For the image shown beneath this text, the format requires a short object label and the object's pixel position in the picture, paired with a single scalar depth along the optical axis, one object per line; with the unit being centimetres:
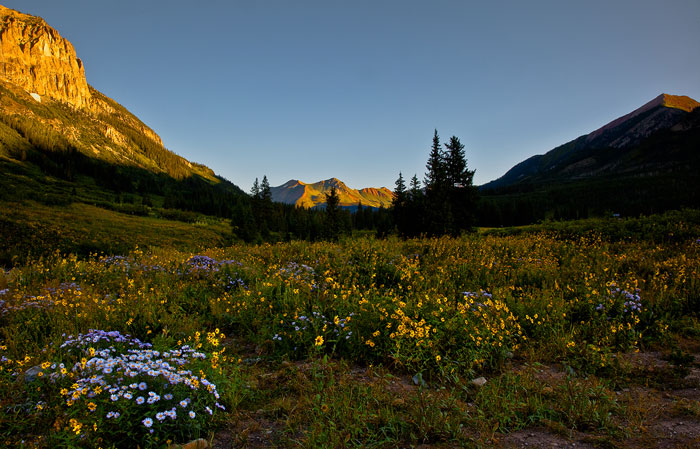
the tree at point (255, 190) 7012
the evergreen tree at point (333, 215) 5775
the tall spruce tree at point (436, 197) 3198
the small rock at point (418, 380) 384
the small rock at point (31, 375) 339
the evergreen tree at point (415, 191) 4577
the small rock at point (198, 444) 264
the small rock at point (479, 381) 382
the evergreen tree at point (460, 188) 3834
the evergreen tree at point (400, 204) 4836
